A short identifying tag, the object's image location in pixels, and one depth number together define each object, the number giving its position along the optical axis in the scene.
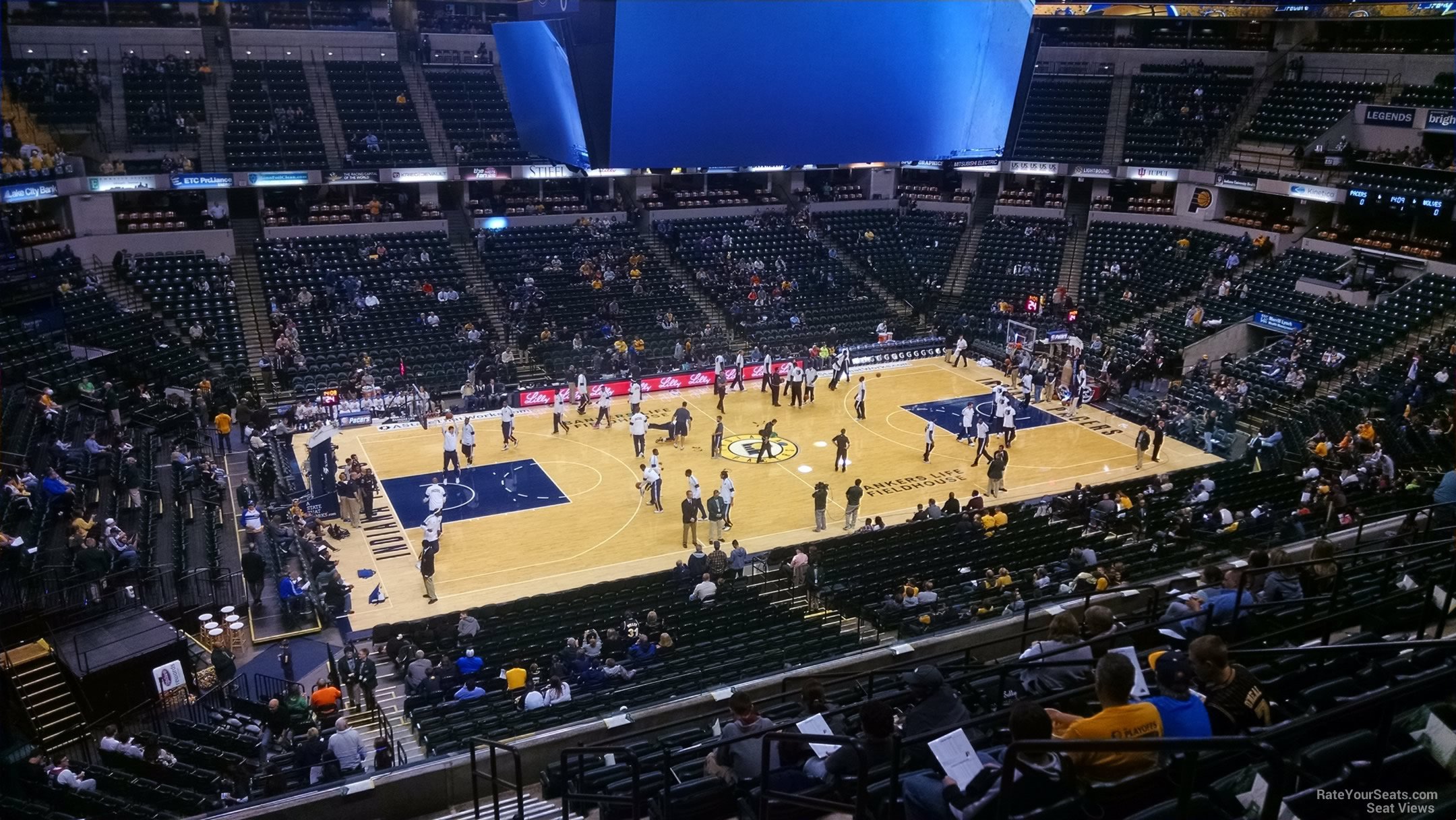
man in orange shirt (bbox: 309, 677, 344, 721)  14.07
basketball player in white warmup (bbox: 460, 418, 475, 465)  25.06
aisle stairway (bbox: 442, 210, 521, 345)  35.43
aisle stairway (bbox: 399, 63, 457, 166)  39.72
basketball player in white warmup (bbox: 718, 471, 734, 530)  22.05
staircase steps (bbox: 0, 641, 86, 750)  14.42
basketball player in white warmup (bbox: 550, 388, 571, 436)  28.45
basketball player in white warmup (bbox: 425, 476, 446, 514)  20.67
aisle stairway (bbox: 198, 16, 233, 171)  36.09
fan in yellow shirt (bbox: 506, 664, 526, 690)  14.05
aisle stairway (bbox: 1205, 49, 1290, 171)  40.12
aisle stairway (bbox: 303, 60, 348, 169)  38.09
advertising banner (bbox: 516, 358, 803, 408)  31.39
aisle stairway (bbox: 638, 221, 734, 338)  38.47
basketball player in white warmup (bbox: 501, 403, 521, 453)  27.34
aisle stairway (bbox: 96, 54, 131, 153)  35.09
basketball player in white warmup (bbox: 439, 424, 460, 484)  24.67
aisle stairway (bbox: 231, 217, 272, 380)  32.16
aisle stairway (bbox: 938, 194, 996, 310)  41.88
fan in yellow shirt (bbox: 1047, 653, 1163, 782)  5.33
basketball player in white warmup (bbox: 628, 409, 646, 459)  25.70
